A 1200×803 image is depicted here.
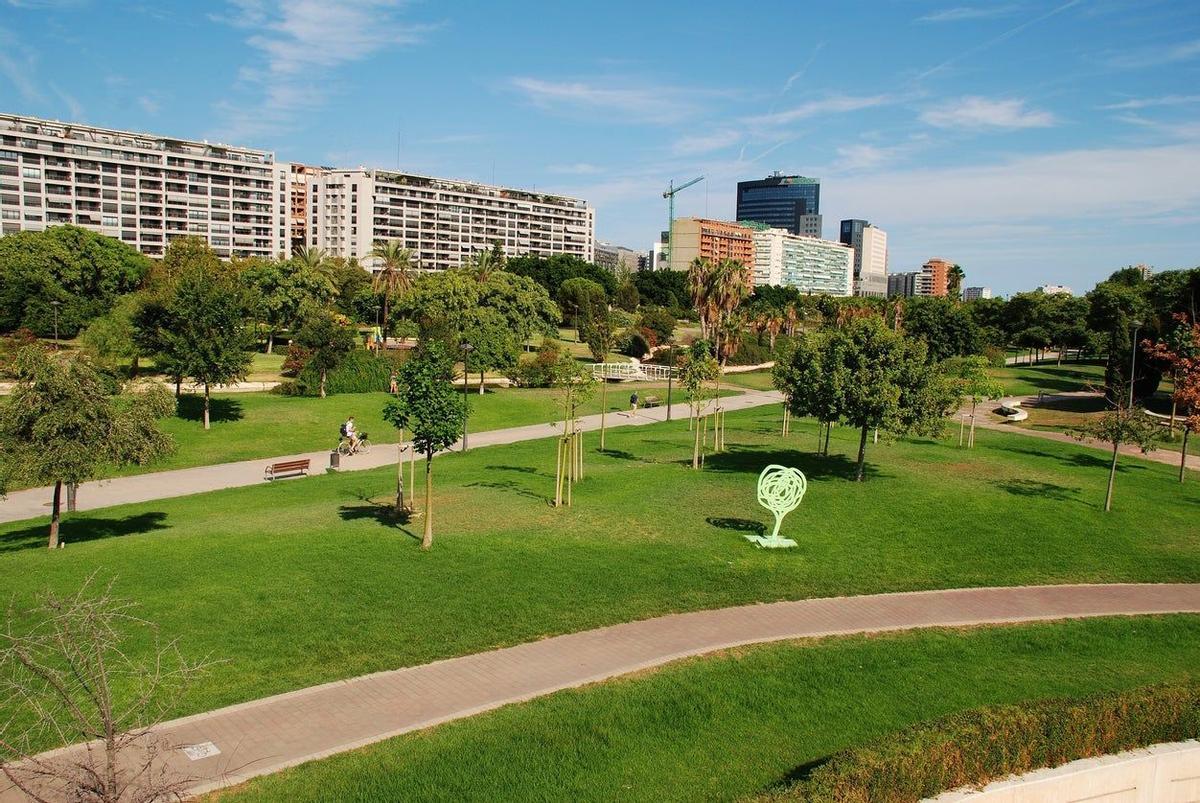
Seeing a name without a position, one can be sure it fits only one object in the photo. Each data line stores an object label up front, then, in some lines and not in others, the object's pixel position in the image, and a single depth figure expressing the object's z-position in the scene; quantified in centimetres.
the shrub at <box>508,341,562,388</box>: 5438
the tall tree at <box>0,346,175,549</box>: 1814
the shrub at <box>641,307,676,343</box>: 7588
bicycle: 3347
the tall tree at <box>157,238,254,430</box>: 3600
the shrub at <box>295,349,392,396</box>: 4506
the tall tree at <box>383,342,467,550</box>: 1752
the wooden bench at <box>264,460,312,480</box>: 2934
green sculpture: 1886
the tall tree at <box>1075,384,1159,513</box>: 2358
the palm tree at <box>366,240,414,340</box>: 7006
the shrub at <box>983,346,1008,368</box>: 7919
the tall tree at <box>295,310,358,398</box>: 4491
